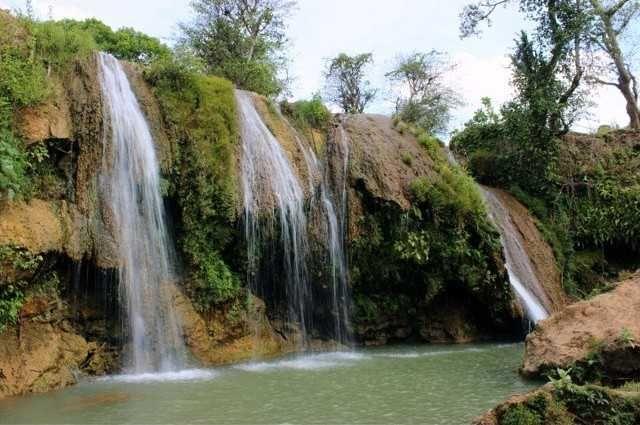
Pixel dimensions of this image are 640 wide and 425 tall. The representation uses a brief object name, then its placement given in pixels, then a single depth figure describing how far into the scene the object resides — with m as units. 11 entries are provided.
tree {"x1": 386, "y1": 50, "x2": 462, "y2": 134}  35.12
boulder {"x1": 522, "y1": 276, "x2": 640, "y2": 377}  7.67
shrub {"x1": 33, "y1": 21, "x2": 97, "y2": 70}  11.05
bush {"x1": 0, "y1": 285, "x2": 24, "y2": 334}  8.48
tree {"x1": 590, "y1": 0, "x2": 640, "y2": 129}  21.23
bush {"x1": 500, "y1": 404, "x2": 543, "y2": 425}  5.10
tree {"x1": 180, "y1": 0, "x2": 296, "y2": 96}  23.72
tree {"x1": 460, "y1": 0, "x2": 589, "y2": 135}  20.41
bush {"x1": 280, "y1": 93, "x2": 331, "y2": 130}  15.56
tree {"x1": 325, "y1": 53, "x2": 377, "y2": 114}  35.38
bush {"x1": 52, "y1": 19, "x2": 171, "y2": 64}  27.92
